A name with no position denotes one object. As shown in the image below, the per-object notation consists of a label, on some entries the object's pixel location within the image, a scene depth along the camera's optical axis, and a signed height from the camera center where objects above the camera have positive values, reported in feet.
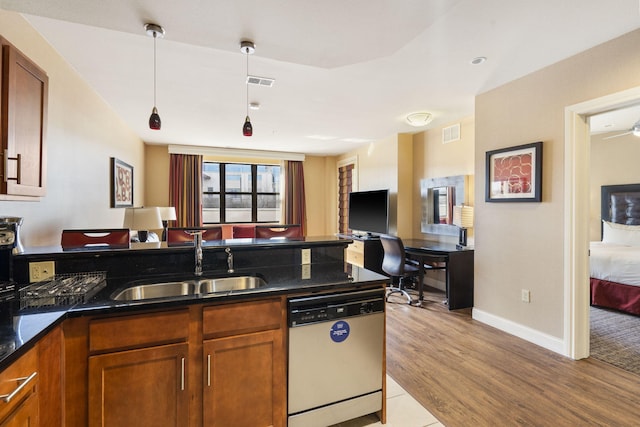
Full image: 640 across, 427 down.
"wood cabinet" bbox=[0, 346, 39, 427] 3.06 -1.90
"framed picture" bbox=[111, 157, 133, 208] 12.91 +1.35
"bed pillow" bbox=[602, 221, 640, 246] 15.35 -0.97
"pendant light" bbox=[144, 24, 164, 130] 5.77 +3.43
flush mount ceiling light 13.32 +4.20
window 22.80 +1.60
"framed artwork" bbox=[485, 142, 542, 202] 9.24 +1.31
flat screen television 17.09 +0.14
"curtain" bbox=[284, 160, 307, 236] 23.62 +1.54
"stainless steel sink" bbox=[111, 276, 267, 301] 5.67 -1.43
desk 12.26 -2.28
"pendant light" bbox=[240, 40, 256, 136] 6.31 +3.47
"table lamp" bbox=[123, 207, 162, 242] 11.61 -0.21
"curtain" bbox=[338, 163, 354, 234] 22.75 +1.54
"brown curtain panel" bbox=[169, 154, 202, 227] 20.72 +1.75
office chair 12.77 -2.03
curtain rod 20.53 +4.34
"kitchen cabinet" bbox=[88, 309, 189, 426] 4.28 -2.26
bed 11.52 -1.82
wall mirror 14.33 +0.69
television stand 16.57 -2.10
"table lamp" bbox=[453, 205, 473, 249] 13.03 -0.15
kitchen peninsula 4.17 -1.96
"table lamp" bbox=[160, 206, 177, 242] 17.42 -0.03
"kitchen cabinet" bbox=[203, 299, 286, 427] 4.81 -2.46
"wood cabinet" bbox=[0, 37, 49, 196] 4.58 +1.44
